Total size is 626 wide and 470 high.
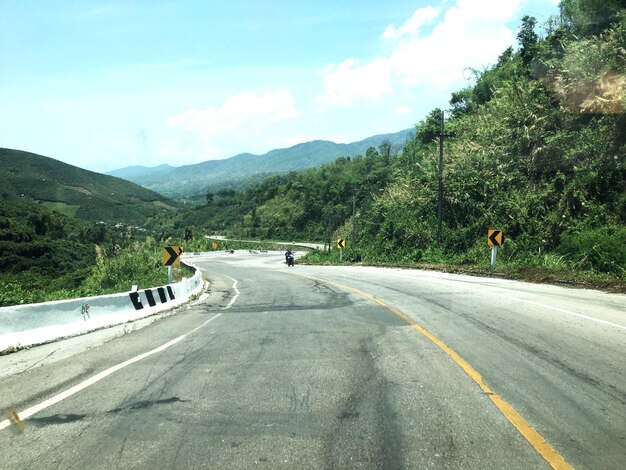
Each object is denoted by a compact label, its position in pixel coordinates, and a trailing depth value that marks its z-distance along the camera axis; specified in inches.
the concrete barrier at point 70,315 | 339.3
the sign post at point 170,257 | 706.8
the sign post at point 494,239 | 961.5
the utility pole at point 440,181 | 1298.0
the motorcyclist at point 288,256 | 1995.6
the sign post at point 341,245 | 2010.3
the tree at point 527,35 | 1939.0
